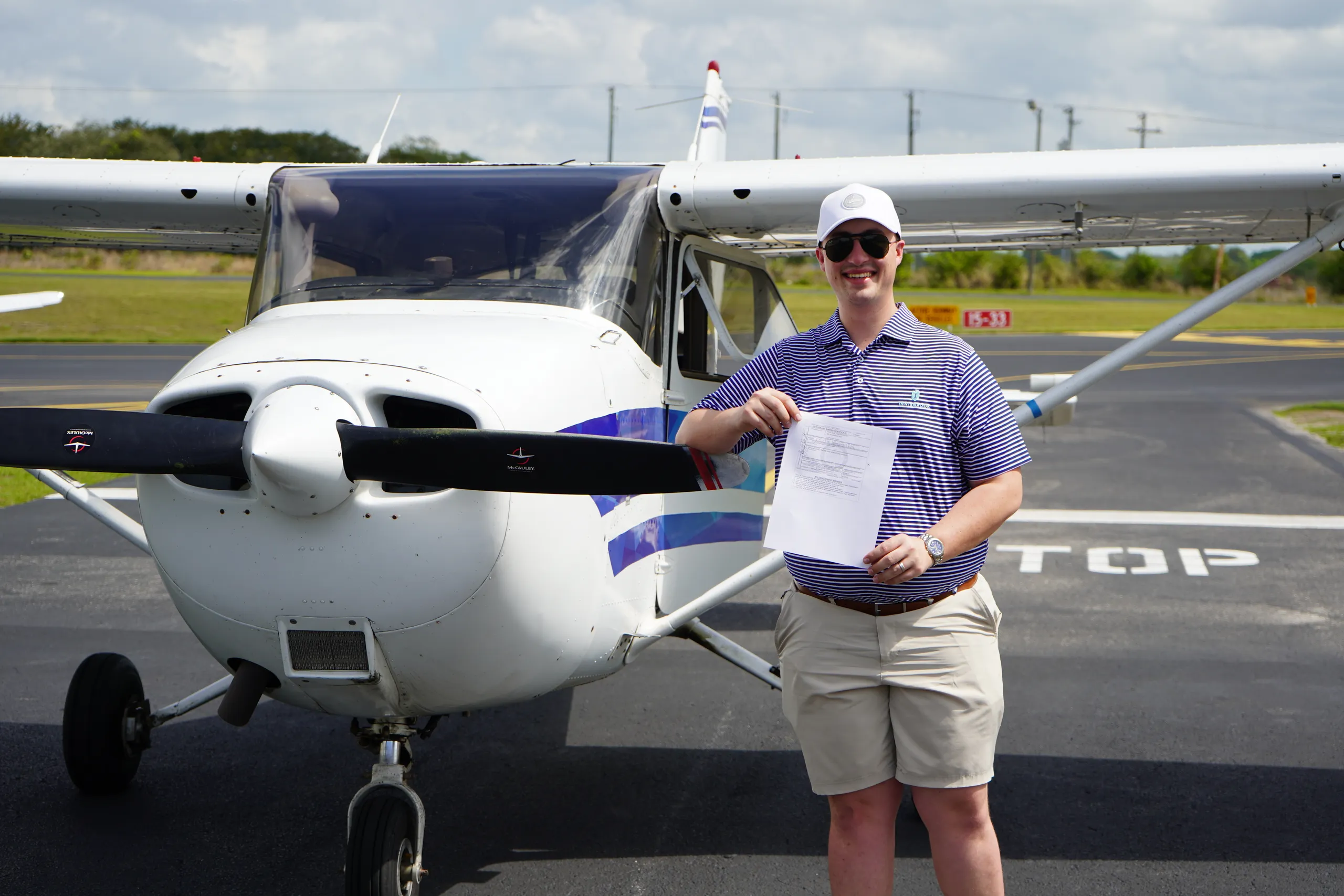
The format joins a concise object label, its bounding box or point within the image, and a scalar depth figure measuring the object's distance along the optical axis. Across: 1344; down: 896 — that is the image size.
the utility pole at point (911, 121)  71.19
